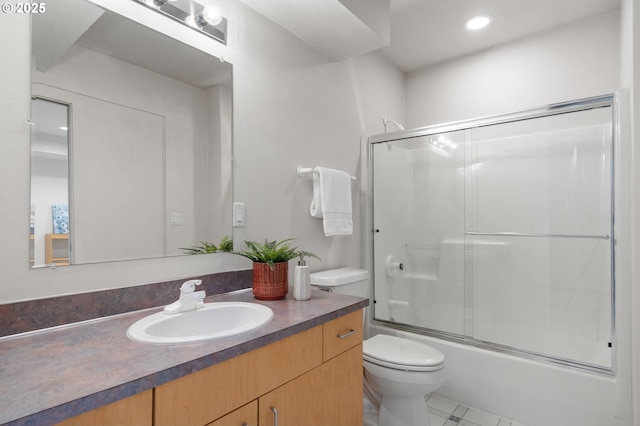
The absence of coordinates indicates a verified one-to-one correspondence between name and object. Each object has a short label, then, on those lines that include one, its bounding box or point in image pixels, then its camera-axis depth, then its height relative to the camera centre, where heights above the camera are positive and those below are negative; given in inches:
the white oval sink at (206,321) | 39.4 -14.5
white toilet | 63.0 -30.8
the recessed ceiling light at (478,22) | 91.4 +53.5
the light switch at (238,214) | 62.5 +0.0
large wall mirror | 41.6 +10.8
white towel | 77.2 +3.0
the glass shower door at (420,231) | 91.4 -4.9
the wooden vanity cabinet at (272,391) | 28.8 -18.8
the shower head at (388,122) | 110.0 +30.2
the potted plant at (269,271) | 55.6 -9.6
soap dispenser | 55.6 -11.6
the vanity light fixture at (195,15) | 52.9 +33.5
